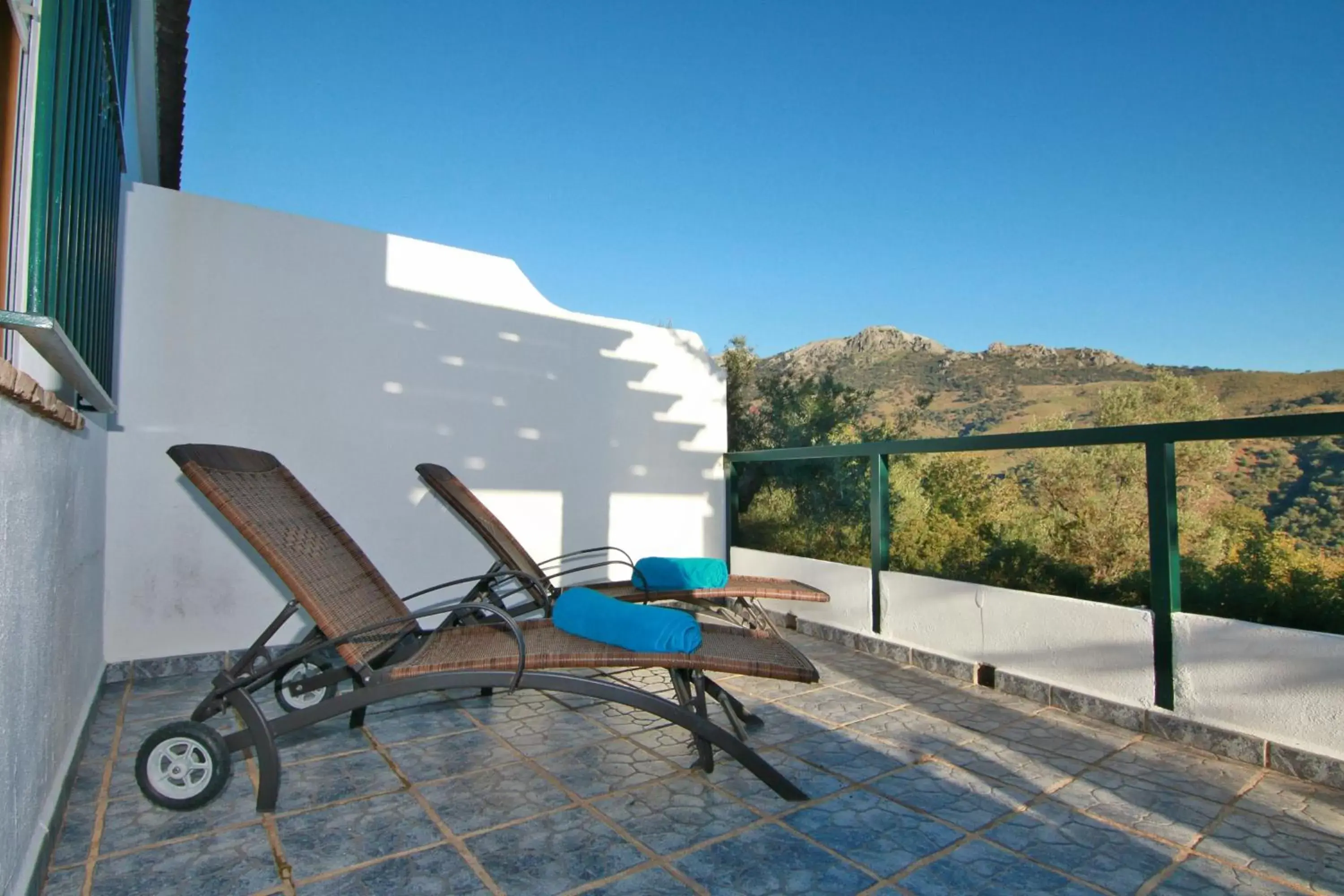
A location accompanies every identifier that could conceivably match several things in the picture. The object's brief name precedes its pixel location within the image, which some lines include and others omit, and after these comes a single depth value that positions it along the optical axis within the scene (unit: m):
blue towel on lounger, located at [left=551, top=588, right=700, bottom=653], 2.49
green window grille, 1.95
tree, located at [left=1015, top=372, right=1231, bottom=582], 5.86
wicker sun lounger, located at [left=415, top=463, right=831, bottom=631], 3.85
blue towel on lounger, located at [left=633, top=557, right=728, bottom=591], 4.16
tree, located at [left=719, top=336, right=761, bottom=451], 9.89
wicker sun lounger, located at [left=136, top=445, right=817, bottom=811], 2.35
